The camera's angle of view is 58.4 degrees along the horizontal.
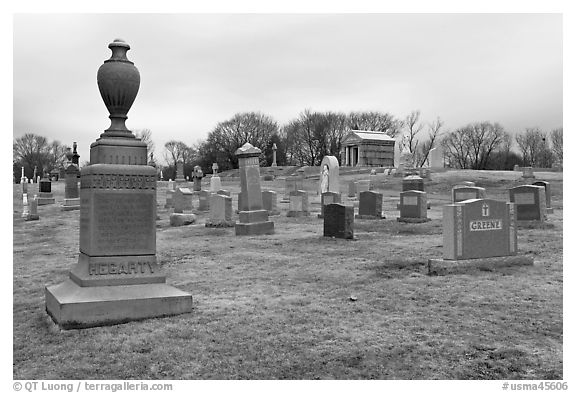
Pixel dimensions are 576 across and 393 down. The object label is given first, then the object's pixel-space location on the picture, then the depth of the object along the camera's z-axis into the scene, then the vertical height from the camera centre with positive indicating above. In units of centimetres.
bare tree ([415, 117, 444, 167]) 8294 +894
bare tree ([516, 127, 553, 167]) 7562 +748
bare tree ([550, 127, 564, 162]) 6706 +756
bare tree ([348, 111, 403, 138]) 8588 +1280
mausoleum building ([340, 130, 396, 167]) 6169 +608
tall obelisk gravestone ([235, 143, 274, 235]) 1483 +0
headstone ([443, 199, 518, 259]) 859 -53
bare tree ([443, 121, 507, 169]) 8206 +889
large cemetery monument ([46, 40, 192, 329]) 620 -28
